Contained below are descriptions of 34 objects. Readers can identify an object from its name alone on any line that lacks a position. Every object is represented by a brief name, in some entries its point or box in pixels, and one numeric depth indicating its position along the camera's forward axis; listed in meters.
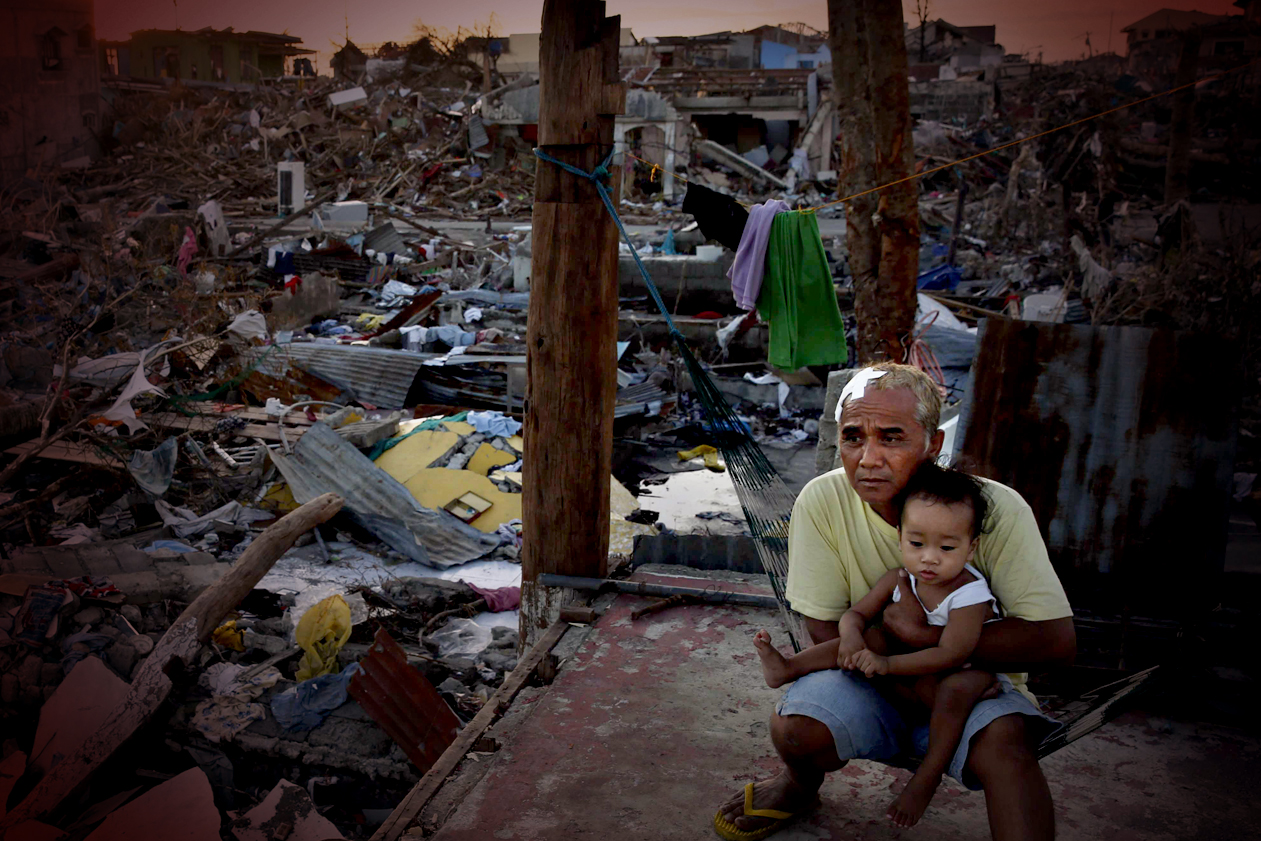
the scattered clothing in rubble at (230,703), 3.58
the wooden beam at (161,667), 3.15
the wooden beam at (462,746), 2.17
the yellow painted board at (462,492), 6.36
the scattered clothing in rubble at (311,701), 3.64
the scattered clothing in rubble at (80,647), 3.72
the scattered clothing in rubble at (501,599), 5.09
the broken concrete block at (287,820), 3.04
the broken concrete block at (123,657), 3.81
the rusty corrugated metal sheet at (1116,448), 3.11
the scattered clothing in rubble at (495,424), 7.34
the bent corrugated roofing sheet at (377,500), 5.87
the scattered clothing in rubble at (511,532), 6.09
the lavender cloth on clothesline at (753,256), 4.38
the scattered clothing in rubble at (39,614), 3.79
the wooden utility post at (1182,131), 10.19
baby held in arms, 1.81
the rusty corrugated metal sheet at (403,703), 3.50
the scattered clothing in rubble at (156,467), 6.04
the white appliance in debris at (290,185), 19.08
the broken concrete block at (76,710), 3.36
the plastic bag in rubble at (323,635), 4.02
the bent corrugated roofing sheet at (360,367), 8.12
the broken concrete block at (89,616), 3.95
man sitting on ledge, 1.78
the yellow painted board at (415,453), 6.73
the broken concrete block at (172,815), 2.87
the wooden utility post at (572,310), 3.17
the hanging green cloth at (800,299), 4.42
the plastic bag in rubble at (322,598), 4.78
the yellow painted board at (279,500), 6.36
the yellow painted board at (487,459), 6.91
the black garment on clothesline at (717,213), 4.42
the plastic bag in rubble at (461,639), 4.55
